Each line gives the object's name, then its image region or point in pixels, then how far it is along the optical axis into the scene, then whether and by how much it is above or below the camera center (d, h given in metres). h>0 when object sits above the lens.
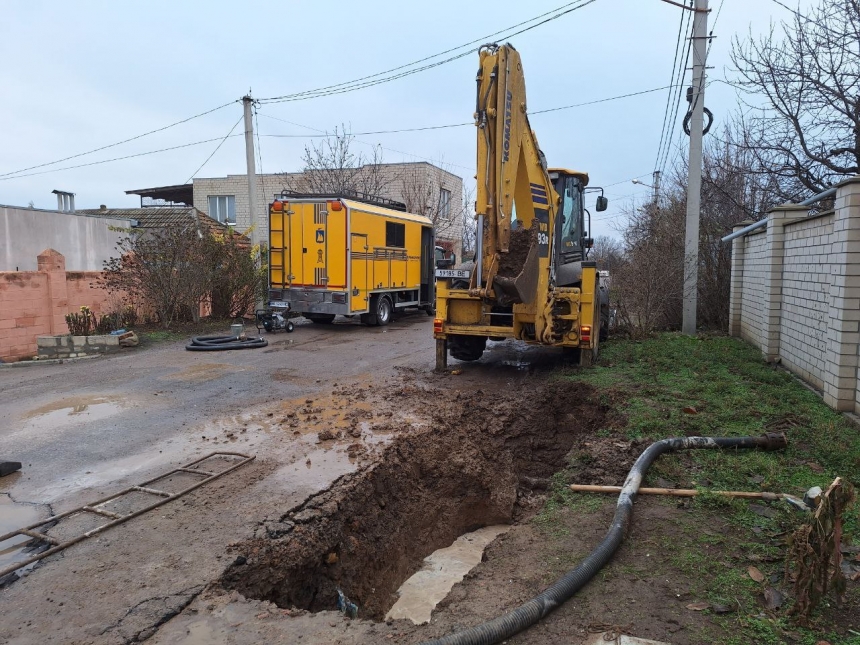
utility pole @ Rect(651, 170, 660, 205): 21.75 +4.31
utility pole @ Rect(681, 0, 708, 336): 12.15 +2.36
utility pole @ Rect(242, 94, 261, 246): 18.08 +3.55
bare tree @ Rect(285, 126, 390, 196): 28.16 +5.16
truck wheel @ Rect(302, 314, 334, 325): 16.69 -1.08
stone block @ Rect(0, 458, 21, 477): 5.14 -1.64
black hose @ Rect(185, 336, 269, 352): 12.01 -1.30
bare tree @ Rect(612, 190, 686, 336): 12.78 -0.05
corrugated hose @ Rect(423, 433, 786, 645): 2.71 -1.62
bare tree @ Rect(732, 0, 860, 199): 10.11 +3.26
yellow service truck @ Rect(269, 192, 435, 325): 14.35 +0.68
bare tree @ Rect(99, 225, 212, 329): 14.30 +0.26
